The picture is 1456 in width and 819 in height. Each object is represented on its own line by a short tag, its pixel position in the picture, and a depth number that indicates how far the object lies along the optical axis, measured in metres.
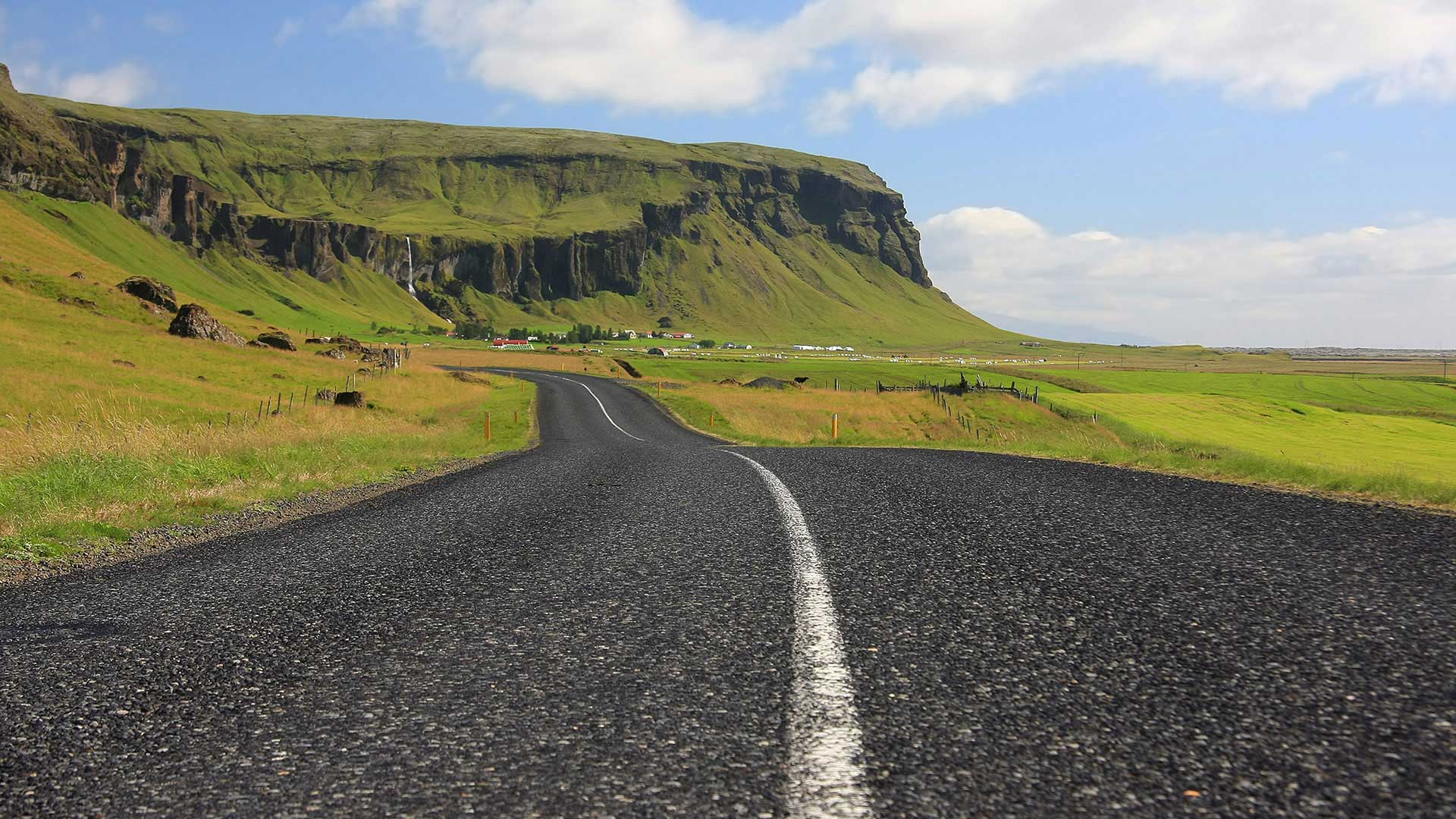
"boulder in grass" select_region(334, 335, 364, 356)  86.50
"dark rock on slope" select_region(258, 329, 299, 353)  77.56
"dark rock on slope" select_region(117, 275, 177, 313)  77.88
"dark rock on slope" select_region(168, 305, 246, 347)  67.81
